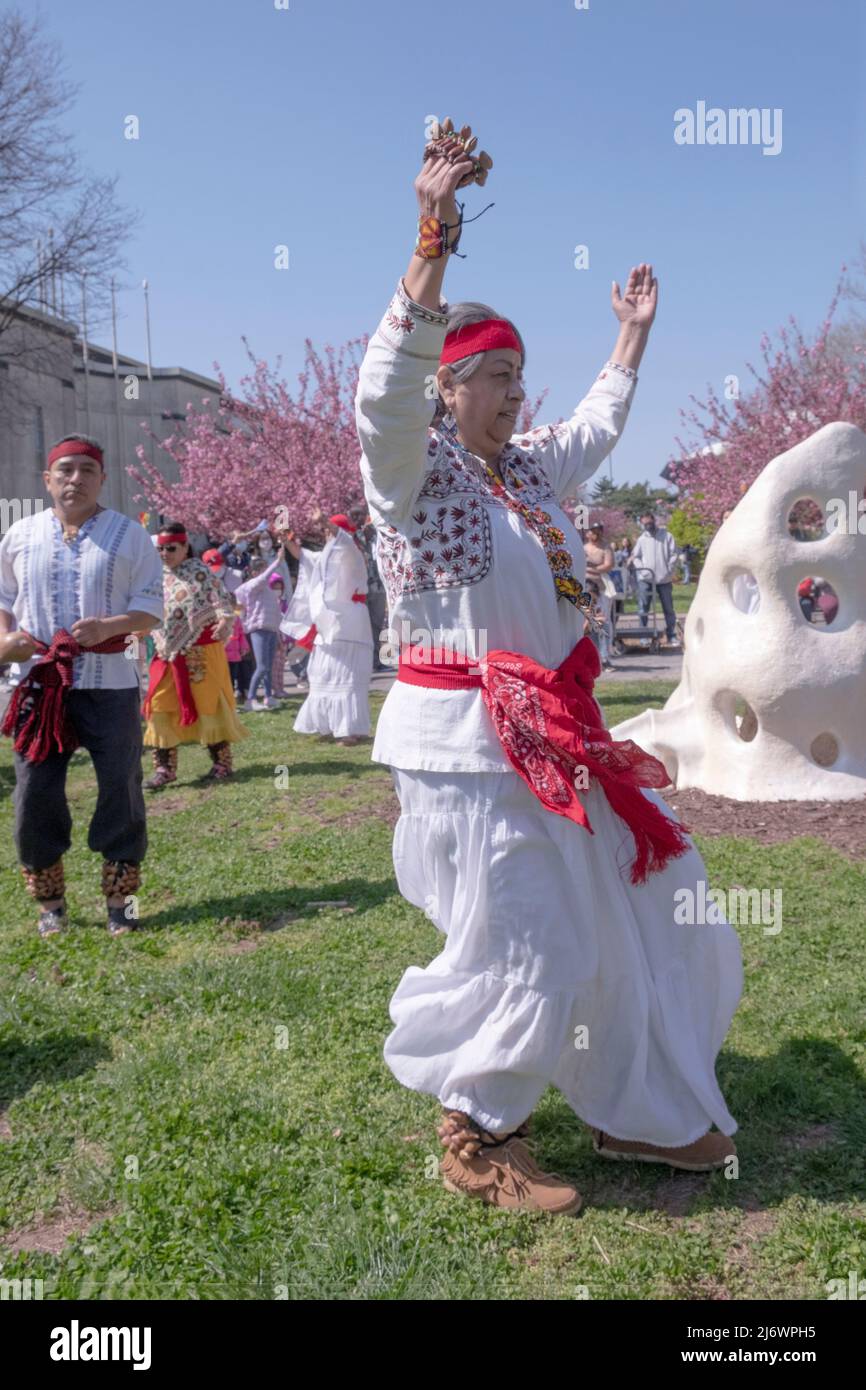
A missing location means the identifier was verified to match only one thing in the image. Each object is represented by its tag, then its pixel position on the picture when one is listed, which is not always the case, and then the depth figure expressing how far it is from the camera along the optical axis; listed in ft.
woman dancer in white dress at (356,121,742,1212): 9.83
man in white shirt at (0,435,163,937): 17.76
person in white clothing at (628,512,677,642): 67.26
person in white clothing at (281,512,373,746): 37.65
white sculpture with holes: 24.09
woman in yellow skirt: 31.04
